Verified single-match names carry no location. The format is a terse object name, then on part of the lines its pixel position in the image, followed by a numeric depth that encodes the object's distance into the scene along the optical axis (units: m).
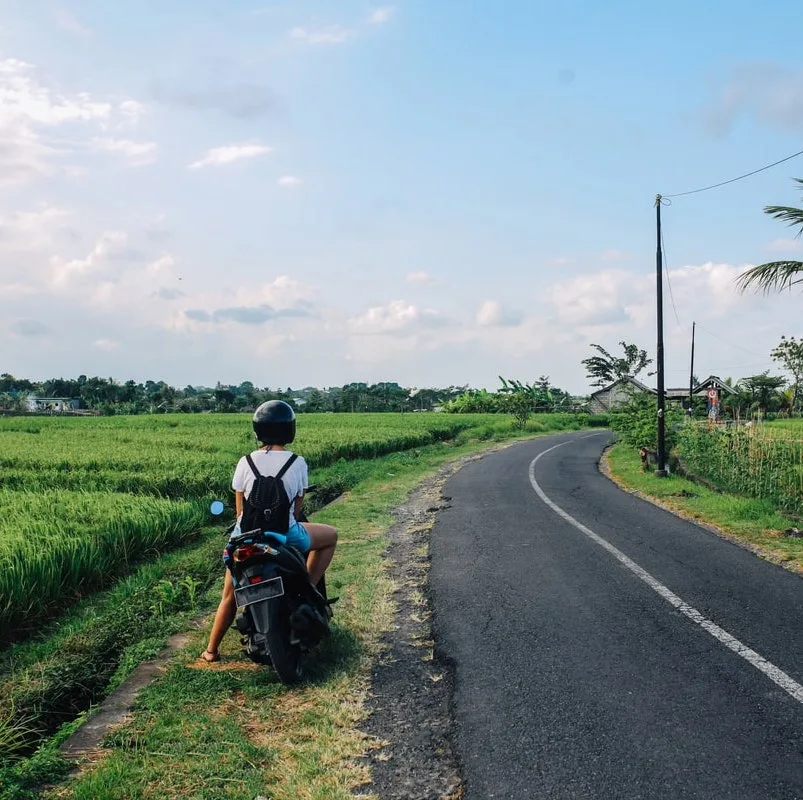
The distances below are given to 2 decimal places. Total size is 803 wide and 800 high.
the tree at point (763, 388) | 61.92
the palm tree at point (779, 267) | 13.73
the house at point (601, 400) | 77.29
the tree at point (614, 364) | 59.59
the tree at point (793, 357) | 65.94
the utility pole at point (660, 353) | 19.27
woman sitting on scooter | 5.12
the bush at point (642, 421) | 22.12
